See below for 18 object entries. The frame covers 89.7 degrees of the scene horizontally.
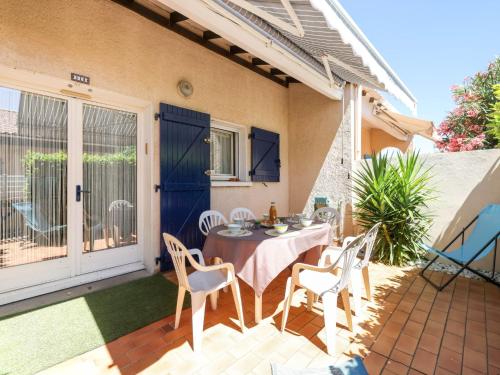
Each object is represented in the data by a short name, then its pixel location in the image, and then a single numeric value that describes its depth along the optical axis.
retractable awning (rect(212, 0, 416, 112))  2.38
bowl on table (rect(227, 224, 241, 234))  2.82
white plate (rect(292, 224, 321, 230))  3.20
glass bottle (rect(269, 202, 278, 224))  3.27
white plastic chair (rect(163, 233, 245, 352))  2.15
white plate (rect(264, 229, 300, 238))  2.75
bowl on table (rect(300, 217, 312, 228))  3.23
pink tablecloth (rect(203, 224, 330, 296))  2.41
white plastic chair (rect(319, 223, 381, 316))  2.67
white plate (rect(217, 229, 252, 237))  2.74
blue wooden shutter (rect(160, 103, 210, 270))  4.10
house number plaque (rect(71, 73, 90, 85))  3.19
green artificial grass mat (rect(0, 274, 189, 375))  2.12
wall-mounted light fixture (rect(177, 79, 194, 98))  4.34
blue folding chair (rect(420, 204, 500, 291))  3.50
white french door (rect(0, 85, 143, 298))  3.06
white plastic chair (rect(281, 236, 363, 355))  2.15
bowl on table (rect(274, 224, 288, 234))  2.81
